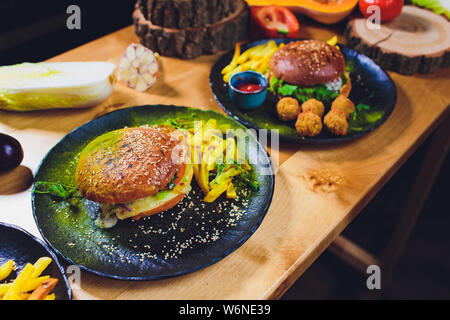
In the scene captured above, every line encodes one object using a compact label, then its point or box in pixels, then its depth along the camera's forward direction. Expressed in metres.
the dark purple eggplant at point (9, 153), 0.60
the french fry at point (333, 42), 0.79
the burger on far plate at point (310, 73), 0.70
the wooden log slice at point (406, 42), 0.78
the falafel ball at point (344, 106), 0.68
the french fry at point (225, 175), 0.59
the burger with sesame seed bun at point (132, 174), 0.55
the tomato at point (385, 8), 0.82
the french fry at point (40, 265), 0.50
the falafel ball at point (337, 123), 0.65
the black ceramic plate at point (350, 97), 0.66
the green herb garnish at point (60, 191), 0.58
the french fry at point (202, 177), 0.60
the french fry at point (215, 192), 0.58
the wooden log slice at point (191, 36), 0.79
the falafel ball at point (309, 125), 0.65
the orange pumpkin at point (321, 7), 0.87
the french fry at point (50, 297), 0.49
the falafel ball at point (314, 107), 0.67
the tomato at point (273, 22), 0.85
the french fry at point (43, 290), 0.48
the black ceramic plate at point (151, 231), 0.52
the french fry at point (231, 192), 0.59
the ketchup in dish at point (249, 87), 0.70
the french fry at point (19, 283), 0.49
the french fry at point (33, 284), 0.49
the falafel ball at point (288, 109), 0.68
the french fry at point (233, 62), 0.76
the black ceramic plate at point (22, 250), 0.51
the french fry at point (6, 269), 0.51
